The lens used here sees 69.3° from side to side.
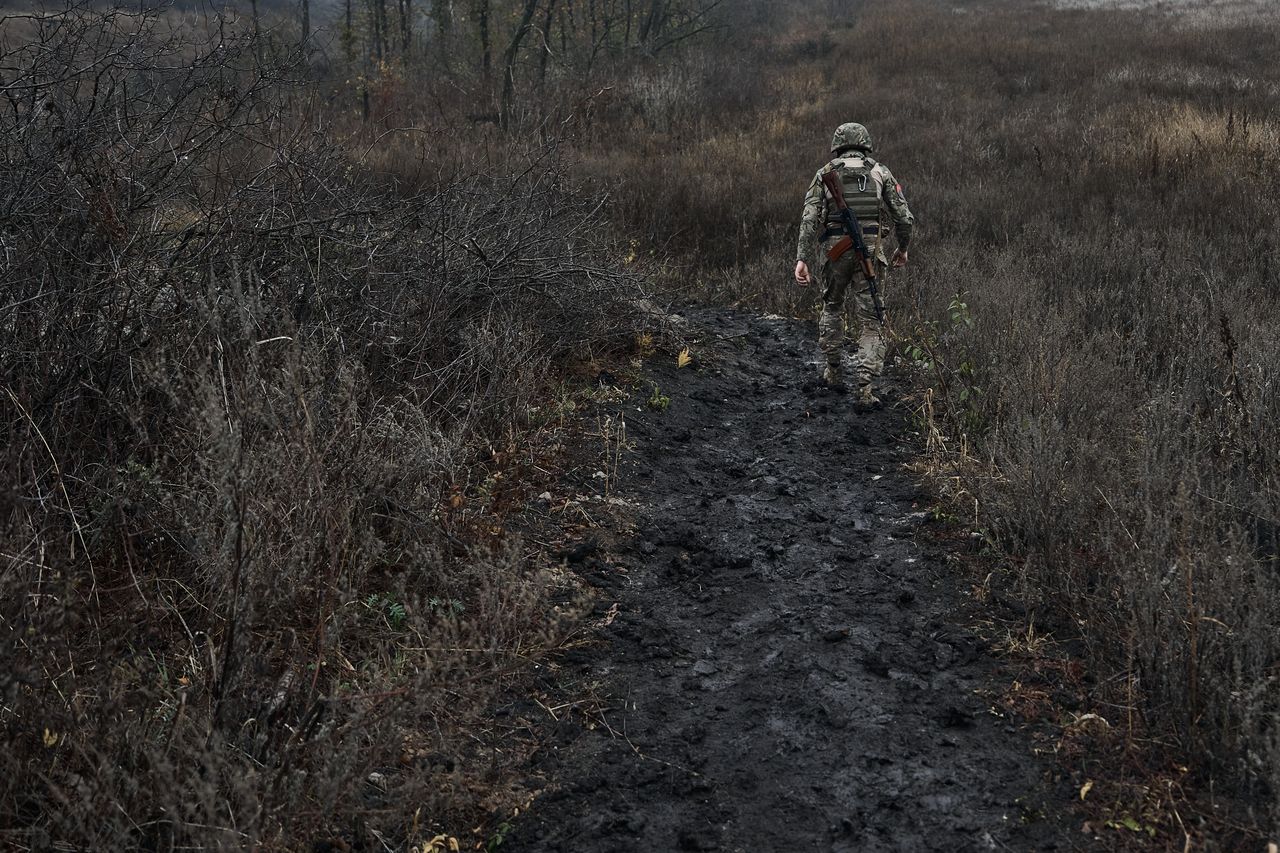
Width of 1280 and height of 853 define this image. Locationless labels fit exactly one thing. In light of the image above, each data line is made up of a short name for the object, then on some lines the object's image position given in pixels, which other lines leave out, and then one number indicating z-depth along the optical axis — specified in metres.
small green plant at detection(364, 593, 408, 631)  3.28
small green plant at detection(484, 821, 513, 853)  2.49
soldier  6.53
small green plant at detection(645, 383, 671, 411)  5.96
